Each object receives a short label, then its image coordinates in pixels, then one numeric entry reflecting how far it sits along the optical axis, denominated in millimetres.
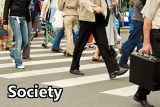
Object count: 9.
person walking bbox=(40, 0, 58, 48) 15432
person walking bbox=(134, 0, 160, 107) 6264
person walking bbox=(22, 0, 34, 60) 12387
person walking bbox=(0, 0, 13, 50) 15443
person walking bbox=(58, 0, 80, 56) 12953
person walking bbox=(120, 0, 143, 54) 13061
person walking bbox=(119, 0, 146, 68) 10756
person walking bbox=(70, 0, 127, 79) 9146
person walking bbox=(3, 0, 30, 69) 10478
